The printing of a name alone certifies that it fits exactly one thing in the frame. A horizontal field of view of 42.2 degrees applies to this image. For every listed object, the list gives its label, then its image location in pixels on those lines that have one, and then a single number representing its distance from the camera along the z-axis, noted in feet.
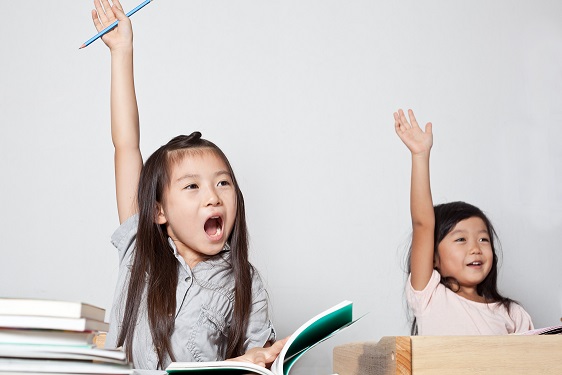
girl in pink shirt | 5.51
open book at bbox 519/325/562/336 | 3.05
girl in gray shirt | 4.00
